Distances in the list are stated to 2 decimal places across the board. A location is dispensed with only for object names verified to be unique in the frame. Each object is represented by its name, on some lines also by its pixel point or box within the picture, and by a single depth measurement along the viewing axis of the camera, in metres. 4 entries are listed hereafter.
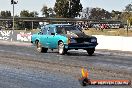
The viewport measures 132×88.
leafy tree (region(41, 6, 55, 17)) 165.75
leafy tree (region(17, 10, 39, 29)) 145.95
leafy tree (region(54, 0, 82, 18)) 125.81
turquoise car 21.22
